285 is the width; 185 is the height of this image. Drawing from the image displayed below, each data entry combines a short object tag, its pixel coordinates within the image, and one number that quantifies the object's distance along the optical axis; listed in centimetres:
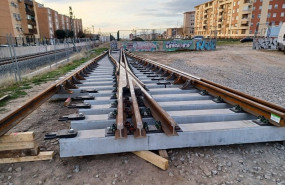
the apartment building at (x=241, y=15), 6806
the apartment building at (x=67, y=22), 11964
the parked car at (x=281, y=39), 2229
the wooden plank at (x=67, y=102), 471
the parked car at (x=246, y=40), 4884
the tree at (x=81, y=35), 10519
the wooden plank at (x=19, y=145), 253
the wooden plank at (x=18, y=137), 250
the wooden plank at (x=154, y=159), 240
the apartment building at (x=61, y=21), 10844
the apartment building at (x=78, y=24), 13031
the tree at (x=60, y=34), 9206
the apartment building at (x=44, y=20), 8581
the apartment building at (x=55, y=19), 9820
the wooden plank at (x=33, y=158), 252
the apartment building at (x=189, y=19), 12839
